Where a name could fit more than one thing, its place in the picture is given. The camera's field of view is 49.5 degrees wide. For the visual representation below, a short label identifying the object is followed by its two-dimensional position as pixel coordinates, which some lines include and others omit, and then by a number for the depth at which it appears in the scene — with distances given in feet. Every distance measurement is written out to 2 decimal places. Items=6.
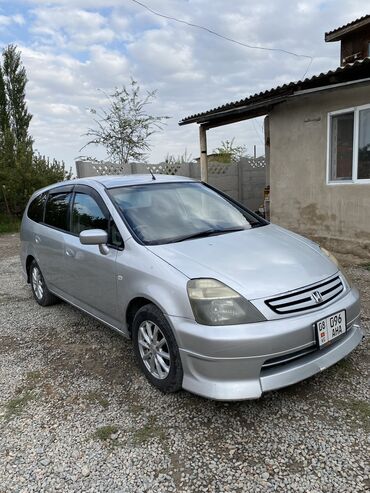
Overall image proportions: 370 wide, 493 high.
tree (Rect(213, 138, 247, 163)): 66.17
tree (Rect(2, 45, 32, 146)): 81.51
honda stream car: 7.84
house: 20.49
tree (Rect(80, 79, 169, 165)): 57.36
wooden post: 31.40
